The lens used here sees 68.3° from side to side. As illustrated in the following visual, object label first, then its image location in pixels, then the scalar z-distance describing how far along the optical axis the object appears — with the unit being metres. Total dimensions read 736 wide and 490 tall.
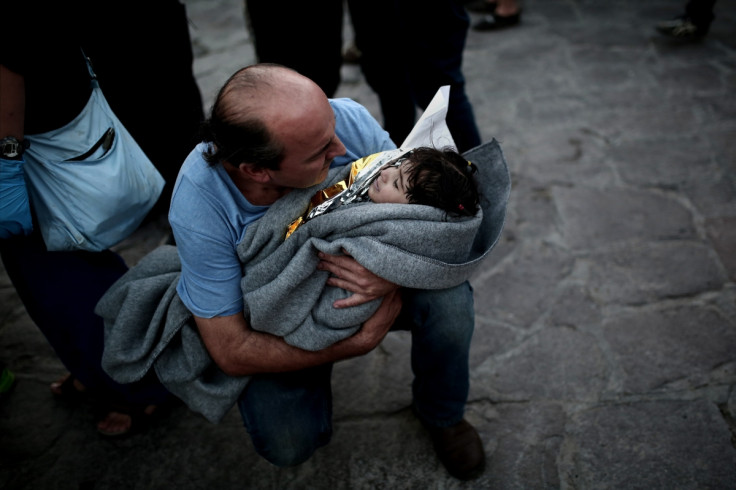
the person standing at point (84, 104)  1.39
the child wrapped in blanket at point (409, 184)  1.47
